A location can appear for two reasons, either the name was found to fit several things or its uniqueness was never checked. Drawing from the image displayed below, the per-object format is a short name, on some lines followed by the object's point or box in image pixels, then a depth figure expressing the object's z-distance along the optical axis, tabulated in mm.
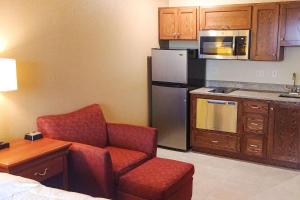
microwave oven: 4598
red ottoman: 2858
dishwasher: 4645
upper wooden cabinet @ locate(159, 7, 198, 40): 4984
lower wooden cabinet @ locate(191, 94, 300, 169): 4246
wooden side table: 2504
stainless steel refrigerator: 4906
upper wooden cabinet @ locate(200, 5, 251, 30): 4562
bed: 1838
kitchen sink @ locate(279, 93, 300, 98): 4381
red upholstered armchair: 2990
